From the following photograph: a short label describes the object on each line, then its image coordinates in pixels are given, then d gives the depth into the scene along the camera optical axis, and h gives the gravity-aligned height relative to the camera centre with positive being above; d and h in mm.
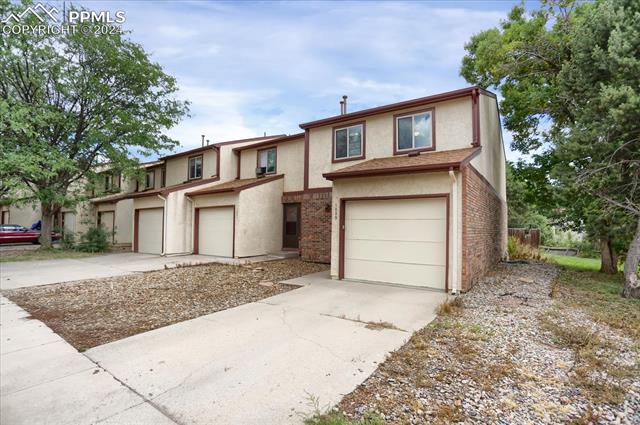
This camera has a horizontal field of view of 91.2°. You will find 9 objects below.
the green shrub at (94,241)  15648 -1241
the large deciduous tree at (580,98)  7719 +4091
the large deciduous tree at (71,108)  12977 +5270
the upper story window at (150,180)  20422 +2472
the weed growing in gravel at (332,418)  2557 -1672
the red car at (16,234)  19531 -1210
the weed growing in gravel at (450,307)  5754 -1639
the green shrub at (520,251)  15877 -1529
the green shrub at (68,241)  16703 -1379
